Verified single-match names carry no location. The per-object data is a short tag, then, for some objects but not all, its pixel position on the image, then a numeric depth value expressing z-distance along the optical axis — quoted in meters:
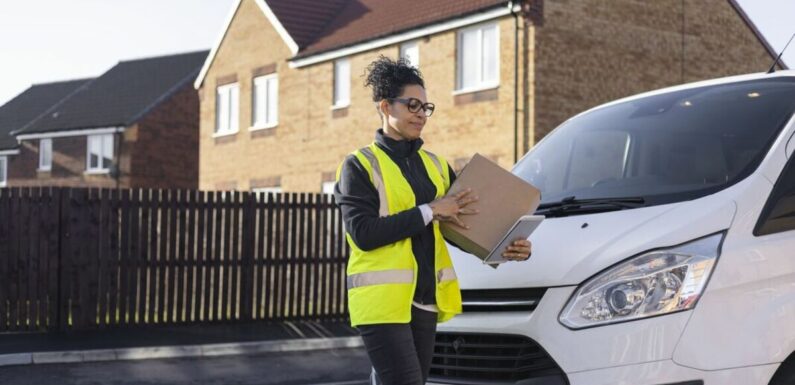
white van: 3.94
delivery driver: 3.90
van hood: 4.09
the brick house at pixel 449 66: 21.92
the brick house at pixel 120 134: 43.47
